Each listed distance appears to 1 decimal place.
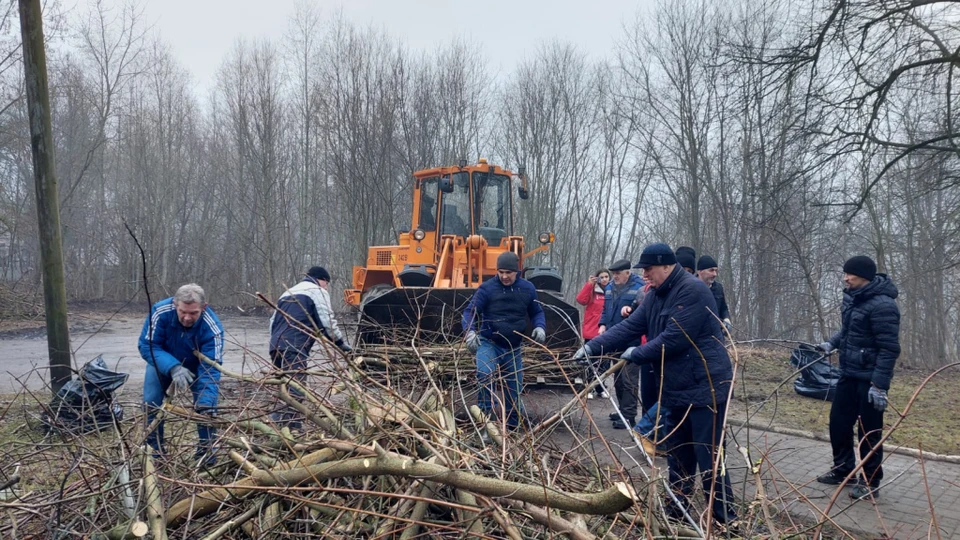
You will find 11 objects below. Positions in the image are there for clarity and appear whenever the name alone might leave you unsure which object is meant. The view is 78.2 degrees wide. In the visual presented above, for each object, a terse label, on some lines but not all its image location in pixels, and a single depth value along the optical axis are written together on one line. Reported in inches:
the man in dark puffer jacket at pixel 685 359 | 140.3
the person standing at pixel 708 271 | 234.5
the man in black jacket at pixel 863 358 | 165.3
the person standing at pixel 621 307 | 244.7
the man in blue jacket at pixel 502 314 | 212.2
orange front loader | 321.7
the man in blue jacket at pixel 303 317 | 197.1
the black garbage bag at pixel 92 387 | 202.3
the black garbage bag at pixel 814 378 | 312.9
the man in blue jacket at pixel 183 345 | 152.8
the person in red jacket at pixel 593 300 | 286.4
